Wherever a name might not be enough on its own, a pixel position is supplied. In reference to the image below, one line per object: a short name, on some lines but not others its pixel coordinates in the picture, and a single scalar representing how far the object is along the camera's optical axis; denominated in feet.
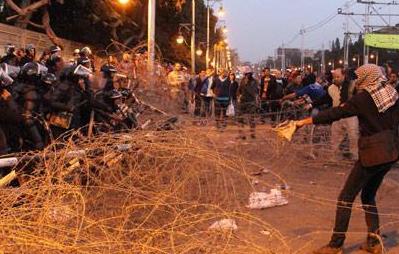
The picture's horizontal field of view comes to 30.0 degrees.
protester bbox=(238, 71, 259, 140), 59.31
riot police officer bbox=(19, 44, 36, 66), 48.03
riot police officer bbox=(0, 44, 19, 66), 44.99
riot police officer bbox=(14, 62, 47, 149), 29.71
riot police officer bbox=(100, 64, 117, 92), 39.73
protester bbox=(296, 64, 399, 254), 22.48
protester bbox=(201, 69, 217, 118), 75.88
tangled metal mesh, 13.35
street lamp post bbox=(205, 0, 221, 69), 218.87
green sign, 213.46
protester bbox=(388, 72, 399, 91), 56.53
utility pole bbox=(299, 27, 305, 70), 385.87
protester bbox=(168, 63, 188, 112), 56.57
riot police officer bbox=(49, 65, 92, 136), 32.45
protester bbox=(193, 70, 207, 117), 57.84
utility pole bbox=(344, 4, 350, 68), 290.35
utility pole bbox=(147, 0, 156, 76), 62.23
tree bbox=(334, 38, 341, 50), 459.32
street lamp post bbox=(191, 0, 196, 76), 153.22
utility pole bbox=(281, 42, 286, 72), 421.38
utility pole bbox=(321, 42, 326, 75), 398.70
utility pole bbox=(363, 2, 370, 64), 226.38
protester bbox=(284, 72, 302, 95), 61.80
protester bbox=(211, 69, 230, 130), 70.79
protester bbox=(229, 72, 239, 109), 73.70
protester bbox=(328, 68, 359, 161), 39.93
